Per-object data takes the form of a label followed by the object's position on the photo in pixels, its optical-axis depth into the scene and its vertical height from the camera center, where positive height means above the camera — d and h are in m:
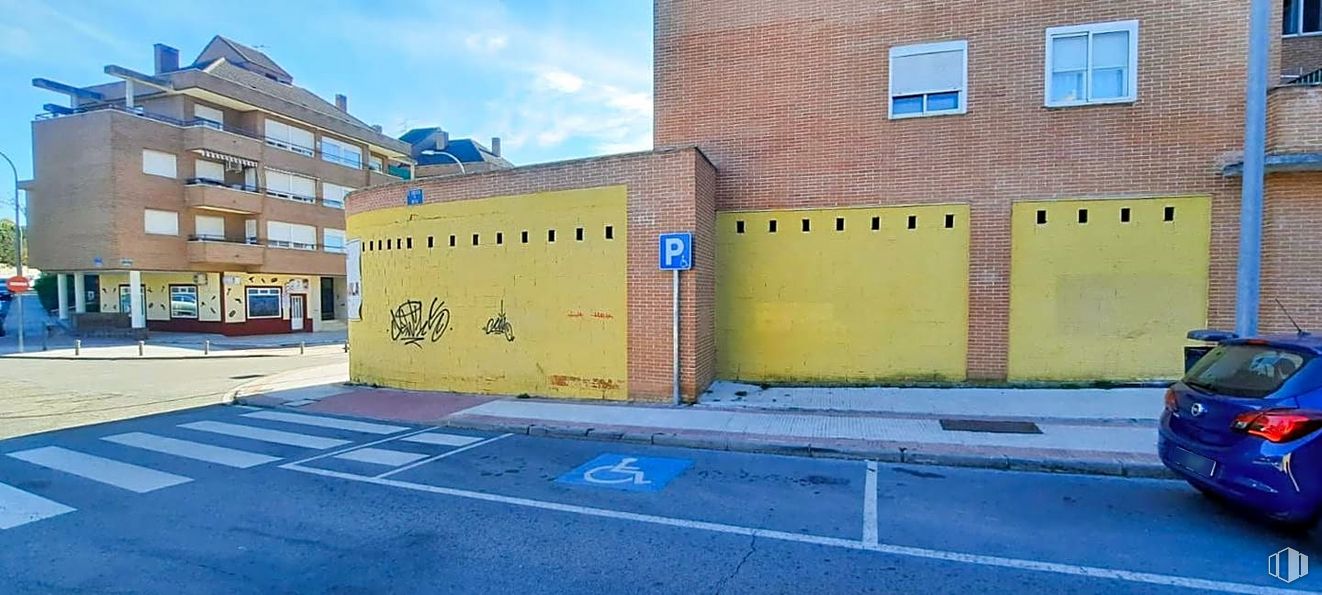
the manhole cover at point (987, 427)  7.32 -1.91
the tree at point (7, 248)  61.66 +3.90
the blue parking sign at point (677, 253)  9.16 +0.48
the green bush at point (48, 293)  35.81 -0.59
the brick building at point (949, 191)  9.22 +1.59
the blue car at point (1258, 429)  3.86 -1.08
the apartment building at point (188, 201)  26.30 +4.14
